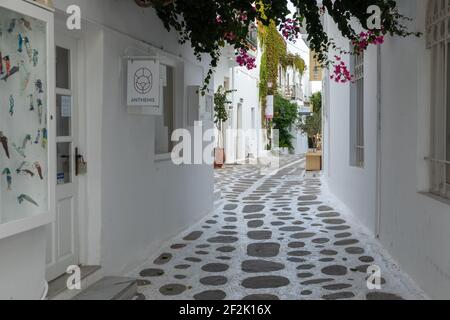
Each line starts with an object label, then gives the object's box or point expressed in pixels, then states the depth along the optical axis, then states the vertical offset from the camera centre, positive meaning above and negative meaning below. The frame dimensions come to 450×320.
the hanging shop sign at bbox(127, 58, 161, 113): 5.64 +0.62
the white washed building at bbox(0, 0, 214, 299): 3.72 -0.16
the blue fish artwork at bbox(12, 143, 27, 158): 3.66 -0.04
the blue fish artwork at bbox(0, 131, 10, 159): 3.52 +0.02
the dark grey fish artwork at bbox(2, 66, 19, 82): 3.54 +0.46
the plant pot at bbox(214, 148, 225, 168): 18.36 -0.46
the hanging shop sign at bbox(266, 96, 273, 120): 25.53 +1.67
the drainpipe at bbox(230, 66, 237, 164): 19.95 +1.48
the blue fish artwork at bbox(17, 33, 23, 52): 3.62 +0.67
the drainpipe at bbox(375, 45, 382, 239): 6.73 -0.21
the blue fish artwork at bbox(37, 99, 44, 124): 3.79 +0.24
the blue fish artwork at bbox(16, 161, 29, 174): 3.70 -0.14
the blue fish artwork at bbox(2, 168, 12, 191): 3.60 -0.21
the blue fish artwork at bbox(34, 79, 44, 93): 3.76 +0.40
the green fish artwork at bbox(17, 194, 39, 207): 3.71 -0.36
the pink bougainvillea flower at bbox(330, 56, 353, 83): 7.70 +0.99
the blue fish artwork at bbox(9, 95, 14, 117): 3.61 +0.26
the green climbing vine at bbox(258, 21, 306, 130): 24.91 +3.99
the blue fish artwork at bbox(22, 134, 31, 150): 3.72 +0.03
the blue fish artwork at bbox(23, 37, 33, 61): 3.67 +0.64
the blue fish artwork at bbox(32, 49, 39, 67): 3.73 +0.58
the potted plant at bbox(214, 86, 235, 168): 15.54 +1.02
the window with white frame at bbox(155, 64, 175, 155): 7.26 +0.32
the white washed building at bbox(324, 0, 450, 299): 4.65 -0.04
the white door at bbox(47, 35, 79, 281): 4.81 -0.22
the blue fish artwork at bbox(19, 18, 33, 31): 3.61 +0.79
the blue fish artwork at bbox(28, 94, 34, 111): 3.74 +0.28
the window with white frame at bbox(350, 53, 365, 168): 8.59 +0.47
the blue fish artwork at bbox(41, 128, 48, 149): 3.81 +0.05
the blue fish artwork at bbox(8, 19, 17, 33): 3.54 +0.76
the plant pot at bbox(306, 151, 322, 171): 18.22 -0.58
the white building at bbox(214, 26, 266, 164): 19.36 +1.35
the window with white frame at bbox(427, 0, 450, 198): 4.67 +0.38
